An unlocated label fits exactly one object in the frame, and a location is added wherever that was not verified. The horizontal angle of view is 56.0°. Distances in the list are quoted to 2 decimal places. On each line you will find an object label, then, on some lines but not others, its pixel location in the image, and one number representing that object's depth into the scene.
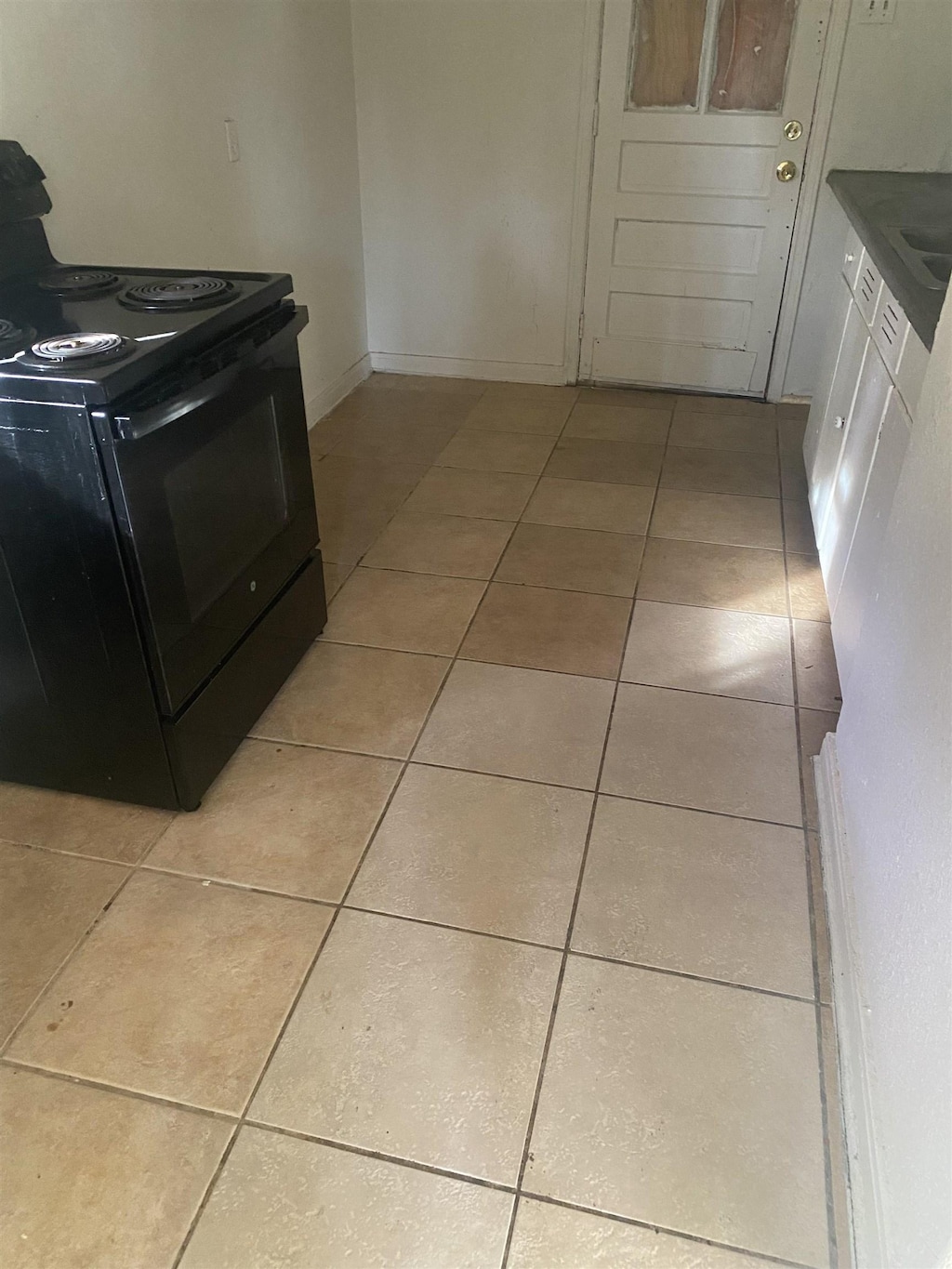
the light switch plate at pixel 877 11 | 2.95
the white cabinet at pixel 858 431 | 1.77
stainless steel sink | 1.81
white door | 3.14
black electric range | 1.38
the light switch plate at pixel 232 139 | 2.66
